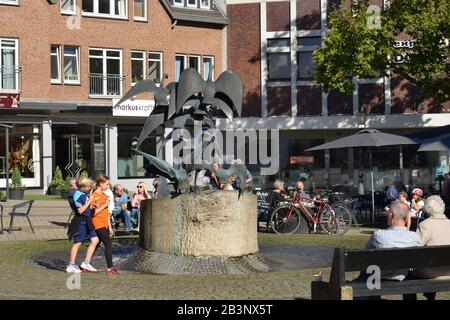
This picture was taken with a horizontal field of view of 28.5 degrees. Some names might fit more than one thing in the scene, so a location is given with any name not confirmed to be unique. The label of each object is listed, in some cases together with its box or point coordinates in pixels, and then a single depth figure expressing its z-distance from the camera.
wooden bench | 8.58
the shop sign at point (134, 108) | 39.84
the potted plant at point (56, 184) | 36.48
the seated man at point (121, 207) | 21.05
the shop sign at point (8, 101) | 36.06
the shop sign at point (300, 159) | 44.50
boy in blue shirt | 13.08
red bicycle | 20.38
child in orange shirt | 12.96
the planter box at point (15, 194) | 33.44
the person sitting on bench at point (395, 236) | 9.41
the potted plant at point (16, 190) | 33.44
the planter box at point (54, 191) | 36.47
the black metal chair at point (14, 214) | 19.83
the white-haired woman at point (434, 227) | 9.70
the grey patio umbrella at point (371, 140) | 23.50
